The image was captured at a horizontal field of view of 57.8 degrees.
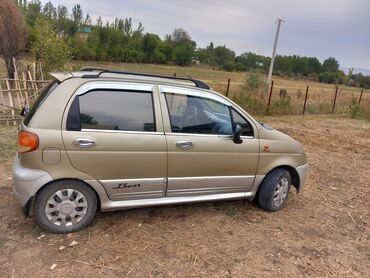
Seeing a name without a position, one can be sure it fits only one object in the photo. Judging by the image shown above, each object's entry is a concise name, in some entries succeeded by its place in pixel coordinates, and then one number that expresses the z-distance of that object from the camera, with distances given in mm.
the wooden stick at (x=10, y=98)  8852
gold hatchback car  3193
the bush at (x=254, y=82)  16031
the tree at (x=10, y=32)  14305
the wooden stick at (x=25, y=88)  9295
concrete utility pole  20030
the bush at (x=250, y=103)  13797
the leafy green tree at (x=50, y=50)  12719
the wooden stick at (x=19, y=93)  9245
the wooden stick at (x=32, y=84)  9664
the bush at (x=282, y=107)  14562
